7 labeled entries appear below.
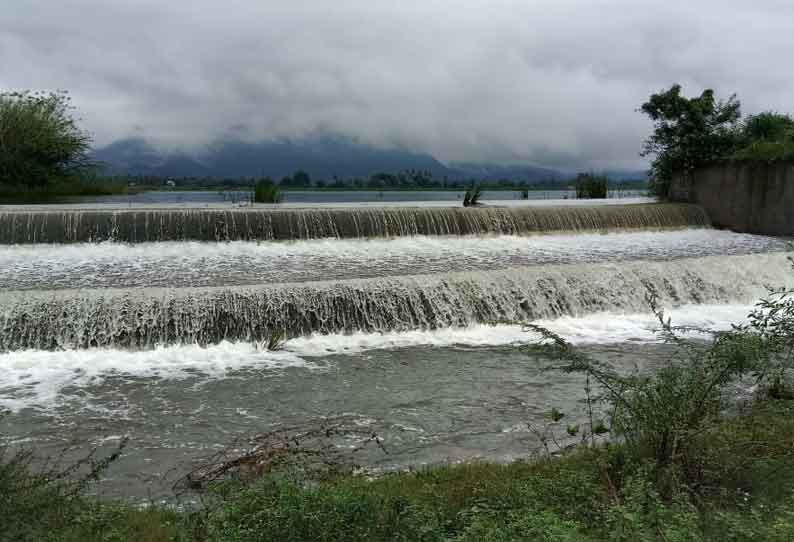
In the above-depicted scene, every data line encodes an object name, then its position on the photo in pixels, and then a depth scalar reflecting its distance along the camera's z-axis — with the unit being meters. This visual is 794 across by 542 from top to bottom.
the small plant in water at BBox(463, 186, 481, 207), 16.85
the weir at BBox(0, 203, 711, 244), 11.98
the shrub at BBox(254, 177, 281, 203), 18.83
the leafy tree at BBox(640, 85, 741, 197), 18.47
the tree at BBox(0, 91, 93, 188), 21.34
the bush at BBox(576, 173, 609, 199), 24.34
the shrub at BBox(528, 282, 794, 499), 3.71
